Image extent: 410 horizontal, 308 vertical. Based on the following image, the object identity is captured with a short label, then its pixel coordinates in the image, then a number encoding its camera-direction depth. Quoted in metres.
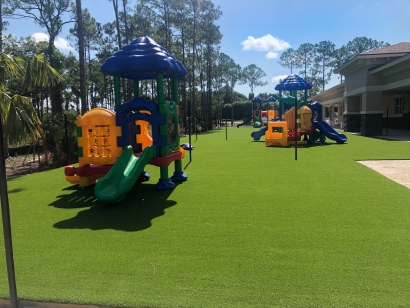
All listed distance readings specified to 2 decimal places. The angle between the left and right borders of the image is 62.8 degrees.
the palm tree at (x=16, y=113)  8.95
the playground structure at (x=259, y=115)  40.03
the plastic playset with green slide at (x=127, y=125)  6.84
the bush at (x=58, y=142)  14.14
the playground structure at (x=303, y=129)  16.45
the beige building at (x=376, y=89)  18.92
